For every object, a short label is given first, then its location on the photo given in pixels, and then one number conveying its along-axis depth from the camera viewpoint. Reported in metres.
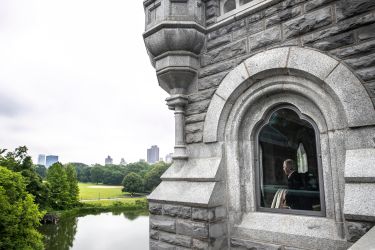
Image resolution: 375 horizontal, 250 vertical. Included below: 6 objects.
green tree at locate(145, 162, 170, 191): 72.81
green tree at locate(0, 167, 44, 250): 14.99
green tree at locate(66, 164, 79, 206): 48.03
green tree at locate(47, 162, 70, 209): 43.56
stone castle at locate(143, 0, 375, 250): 2.86
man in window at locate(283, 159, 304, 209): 3.41
